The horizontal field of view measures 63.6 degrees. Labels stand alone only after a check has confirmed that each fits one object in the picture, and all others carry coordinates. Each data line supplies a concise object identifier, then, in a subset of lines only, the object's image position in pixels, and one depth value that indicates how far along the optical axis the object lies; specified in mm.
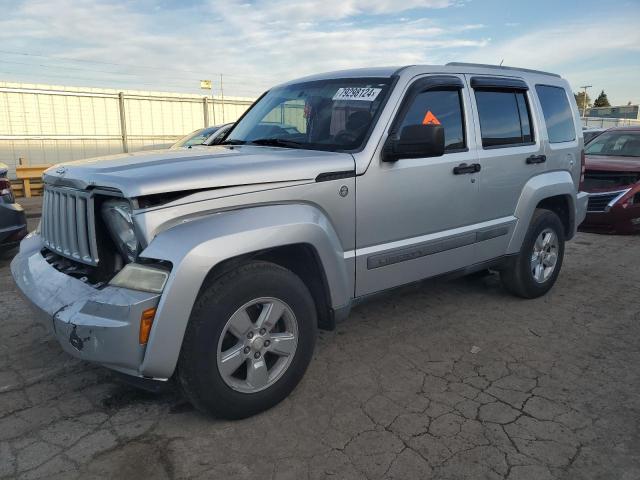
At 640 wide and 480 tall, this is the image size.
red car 7766
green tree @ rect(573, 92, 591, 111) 73031
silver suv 2430
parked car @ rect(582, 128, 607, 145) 10711
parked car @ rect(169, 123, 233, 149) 9812
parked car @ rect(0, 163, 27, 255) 5285
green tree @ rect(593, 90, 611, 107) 75438
